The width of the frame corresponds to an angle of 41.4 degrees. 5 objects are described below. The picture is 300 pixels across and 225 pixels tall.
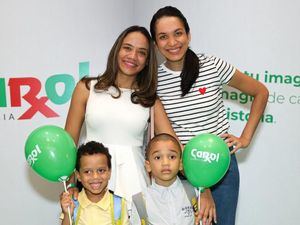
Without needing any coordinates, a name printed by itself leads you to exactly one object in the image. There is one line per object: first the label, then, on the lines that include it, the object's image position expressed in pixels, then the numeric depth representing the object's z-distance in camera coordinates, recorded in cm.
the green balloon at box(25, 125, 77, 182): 158
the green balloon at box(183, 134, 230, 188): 163
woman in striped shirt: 184
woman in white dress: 180
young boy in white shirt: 169
